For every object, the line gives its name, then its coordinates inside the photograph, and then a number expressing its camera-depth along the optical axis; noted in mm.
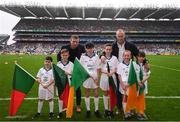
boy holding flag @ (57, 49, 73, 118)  3200
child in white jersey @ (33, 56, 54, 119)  3163
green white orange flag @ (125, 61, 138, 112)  3065
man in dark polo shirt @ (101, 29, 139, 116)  3250
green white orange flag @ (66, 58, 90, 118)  3158
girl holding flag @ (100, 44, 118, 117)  3222
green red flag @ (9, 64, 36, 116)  3141
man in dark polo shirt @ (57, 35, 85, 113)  3440
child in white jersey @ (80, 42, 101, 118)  3216
